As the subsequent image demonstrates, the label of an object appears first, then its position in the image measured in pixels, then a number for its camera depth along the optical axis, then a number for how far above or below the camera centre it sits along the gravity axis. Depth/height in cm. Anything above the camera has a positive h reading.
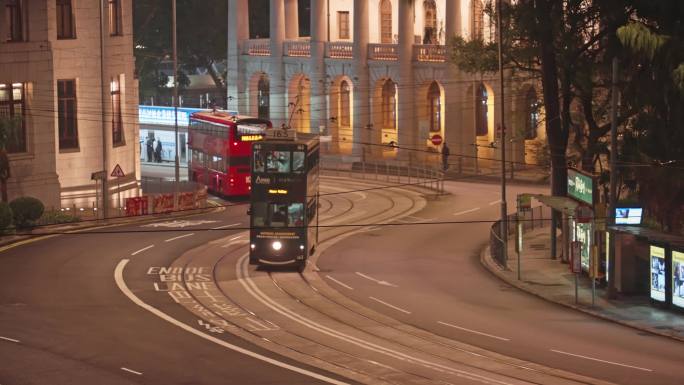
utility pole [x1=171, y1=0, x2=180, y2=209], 6544 +31
